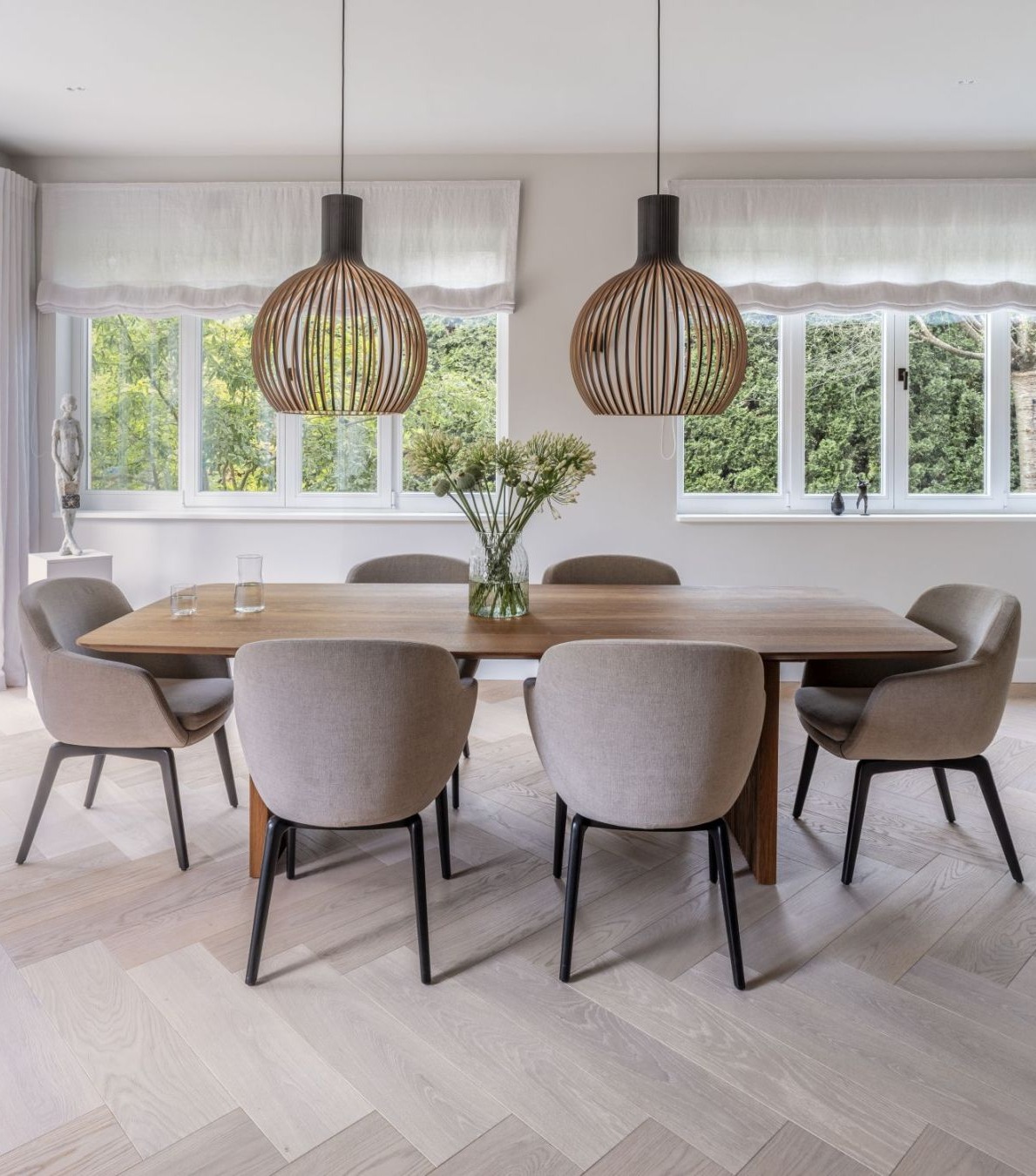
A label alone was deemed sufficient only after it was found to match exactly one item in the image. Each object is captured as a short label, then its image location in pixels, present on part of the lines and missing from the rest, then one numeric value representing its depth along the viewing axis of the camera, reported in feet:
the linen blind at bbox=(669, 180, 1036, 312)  13.98
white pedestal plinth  13.09
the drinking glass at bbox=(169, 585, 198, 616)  8.30
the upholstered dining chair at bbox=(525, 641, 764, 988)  5.69
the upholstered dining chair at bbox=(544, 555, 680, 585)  10.98
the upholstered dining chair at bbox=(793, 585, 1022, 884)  7.14
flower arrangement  7.89
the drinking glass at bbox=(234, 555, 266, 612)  8.45
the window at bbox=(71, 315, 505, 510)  14.88
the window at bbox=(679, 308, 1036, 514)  14.69
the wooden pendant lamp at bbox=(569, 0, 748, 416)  7.82
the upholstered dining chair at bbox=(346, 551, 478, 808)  10.99
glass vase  8.30
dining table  7.06
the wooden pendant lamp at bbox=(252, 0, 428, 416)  7.73
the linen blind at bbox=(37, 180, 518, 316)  14.12
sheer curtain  13.71
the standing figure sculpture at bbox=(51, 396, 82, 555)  13.52
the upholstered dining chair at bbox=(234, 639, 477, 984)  5.69
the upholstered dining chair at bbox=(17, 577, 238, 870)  7.34
